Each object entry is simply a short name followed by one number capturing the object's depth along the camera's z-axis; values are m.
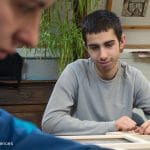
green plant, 2.79
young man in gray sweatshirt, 1.86
